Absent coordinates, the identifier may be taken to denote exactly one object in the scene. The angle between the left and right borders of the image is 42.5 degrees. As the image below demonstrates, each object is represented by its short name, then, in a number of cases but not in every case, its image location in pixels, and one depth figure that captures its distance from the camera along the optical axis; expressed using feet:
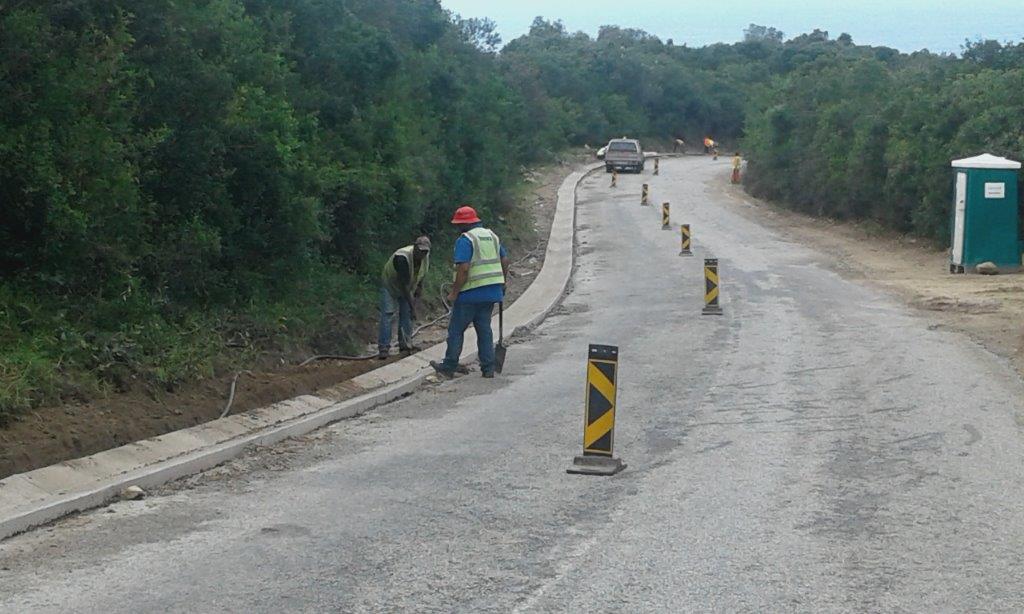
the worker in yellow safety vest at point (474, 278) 47.03
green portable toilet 88.43
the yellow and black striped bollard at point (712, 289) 69.36
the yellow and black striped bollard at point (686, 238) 101.96
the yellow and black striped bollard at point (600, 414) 32.14
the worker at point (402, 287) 54.13
